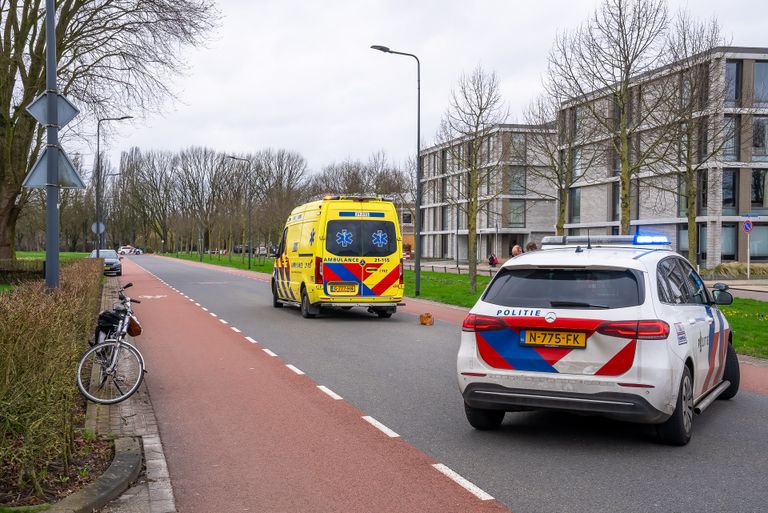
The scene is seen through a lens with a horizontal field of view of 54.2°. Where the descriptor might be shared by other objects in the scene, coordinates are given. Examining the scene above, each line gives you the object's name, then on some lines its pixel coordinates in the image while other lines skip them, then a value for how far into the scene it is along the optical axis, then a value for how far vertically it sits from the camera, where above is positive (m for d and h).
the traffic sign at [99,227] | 36.97 +0.93
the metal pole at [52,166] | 9.66 +1.02
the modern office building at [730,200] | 41.72 +3.05
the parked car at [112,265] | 39.44 -1.01
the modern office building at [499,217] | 32.28 +3.15
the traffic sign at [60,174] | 9.60 +0.93
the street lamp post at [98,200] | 33.19 +2.46
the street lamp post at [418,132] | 24.80 +3.95
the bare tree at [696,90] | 23.31 +5.05
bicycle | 7.56 -1.25
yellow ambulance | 15.88 -0.16
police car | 5.56 -0.72
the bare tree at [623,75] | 21.61 +5.26
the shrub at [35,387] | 4.39 -0.89
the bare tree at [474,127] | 25.88 +4.37
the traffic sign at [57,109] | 9.77 +1.78
